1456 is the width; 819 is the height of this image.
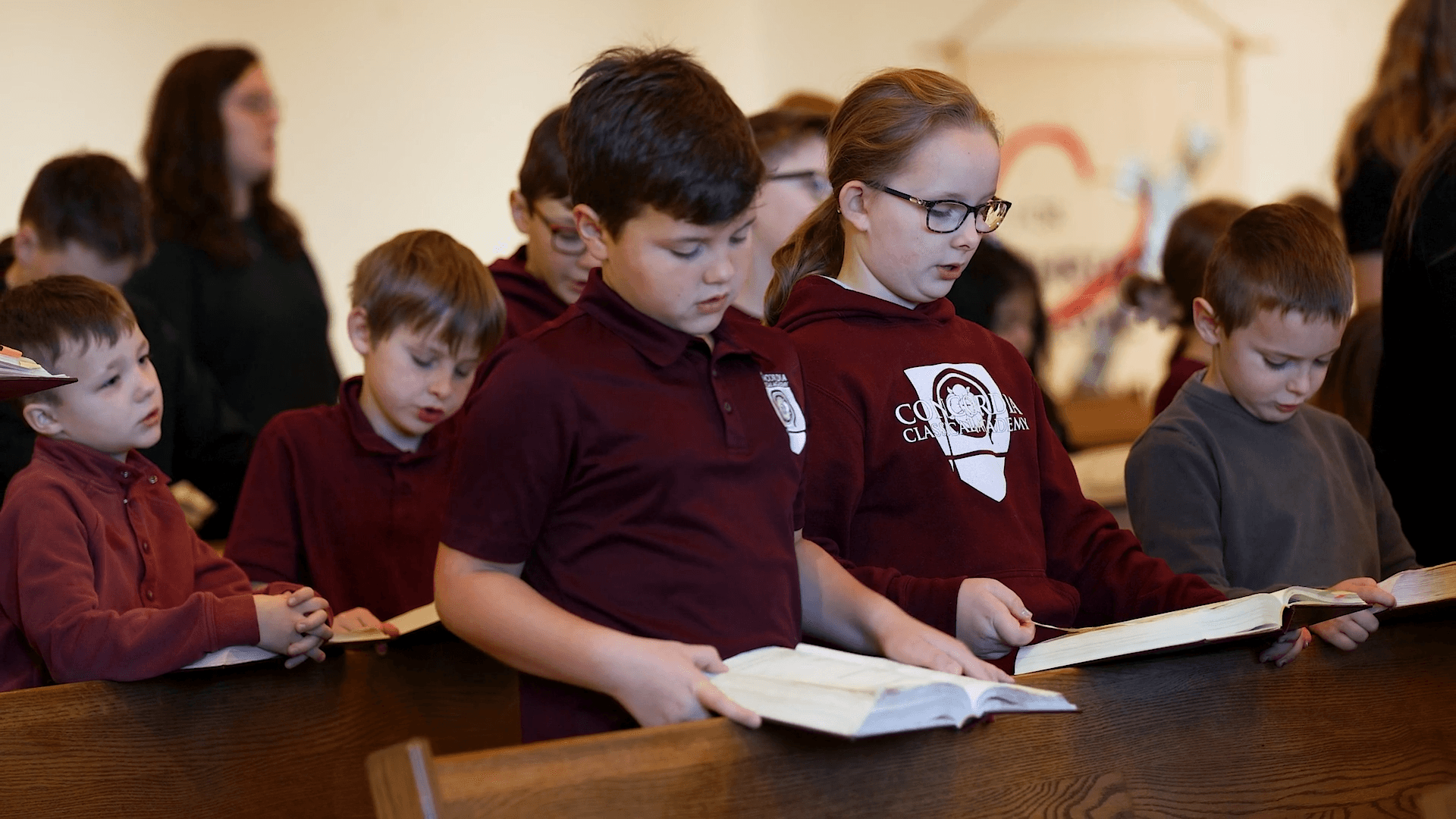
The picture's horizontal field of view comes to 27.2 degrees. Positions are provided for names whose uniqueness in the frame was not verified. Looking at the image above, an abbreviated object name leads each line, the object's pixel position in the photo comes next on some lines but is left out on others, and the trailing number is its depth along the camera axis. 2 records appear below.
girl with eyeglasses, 2.50
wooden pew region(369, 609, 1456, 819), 2.12
